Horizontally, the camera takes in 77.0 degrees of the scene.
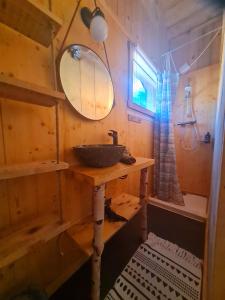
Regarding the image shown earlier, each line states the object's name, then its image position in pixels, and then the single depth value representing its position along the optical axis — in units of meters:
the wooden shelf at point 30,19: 0.56
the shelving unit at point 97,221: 0.76
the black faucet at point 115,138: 1.17
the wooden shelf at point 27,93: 0.51
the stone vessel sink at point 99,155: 0.84
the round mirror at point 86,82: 0.94
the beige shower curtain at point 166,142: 1.99
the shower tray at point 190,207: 1.70
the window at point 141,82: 1.54
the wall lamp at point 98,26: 0.89
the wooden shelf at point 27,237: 0.55
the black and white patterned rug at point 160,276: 0.92
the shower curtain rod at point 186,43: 2.06
